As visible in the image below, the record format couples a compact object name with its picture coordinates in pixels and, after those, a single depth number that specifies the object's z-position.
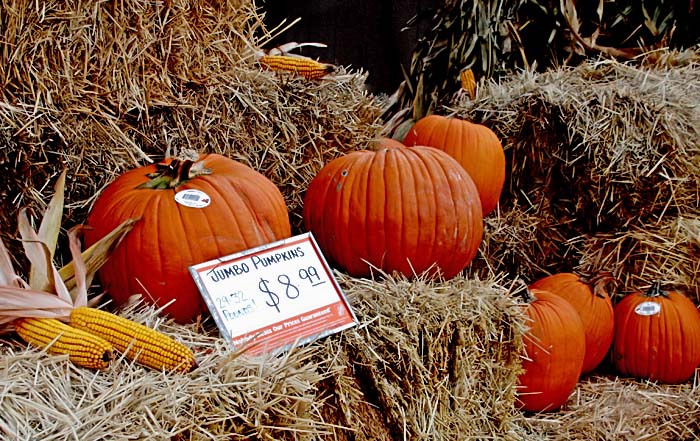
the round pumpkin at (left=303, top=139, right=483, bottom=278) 1.90
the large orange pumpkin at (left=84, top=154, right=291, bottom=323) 1.61
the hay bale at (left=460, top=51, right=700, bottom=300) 2.67
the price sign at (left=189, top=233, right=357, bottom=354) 1.46
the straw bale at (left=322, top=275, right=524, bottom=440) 1.58
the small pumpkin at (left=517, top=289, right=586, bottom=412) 2.25
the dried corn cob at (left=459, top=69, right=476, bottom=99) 3.33
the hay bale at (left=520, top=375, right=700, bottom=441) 2.22
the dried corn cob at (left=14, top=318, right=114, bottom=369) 1.25
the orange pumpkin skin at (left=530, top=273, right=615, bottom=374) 2.54
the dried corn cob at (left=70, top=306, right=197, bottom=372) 1.28
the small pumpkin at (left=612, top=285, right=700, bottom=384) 2.54
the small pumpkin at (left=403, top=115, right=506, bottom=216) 2.61
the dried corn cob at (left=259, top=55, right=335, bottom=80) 2.32
